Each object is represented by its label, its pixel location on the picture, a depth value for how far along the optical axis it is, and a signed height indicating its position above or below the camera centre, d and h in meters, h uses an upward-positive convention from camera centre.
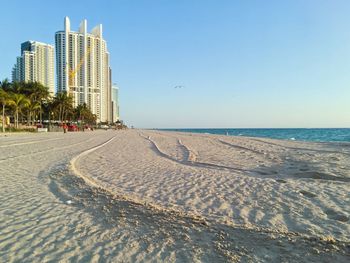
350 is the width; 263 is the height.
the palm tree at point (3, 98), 48.16 +3.44
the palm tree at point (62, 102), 84.69 +5.29
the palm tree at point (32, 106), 67.10 +3.15
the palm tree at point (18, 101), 53.44 +3.43
